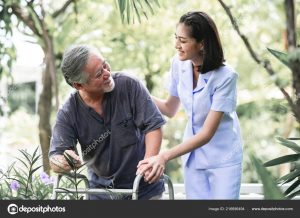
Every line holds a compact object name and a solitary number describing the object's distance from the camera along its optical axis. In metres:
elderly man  3.74
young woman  3.98
